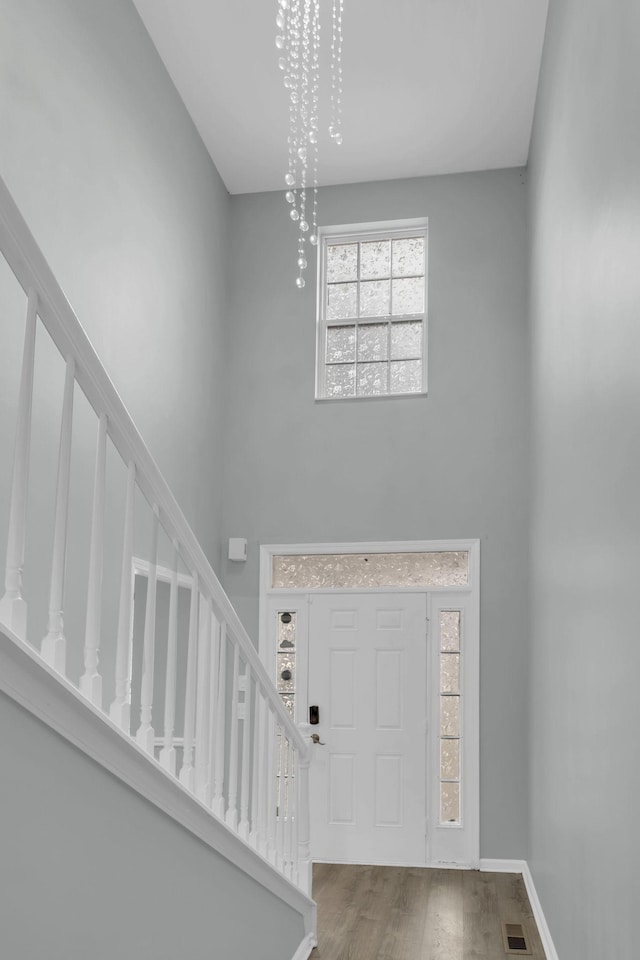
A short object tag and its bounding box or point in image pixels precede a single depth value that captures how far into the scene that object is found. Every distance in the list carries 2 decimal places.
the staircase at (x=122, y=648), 1.90
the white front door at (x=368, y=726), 6.26
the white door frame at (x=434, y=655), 6.13
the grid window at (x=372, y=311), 6.87
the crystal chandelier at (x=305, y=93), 5.20
